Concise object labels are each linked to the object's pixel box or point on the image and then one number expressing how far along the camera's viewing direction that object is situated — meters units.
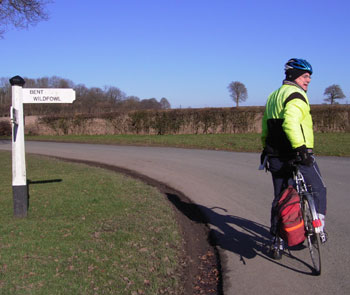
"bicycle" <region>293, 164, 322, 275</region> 3.86
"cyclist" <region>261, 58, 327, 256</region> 3.77
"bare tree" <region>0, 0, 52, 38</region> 15.76
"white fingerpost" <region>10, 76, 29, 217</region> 5.88
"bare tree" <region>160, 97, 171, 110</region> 48.66
